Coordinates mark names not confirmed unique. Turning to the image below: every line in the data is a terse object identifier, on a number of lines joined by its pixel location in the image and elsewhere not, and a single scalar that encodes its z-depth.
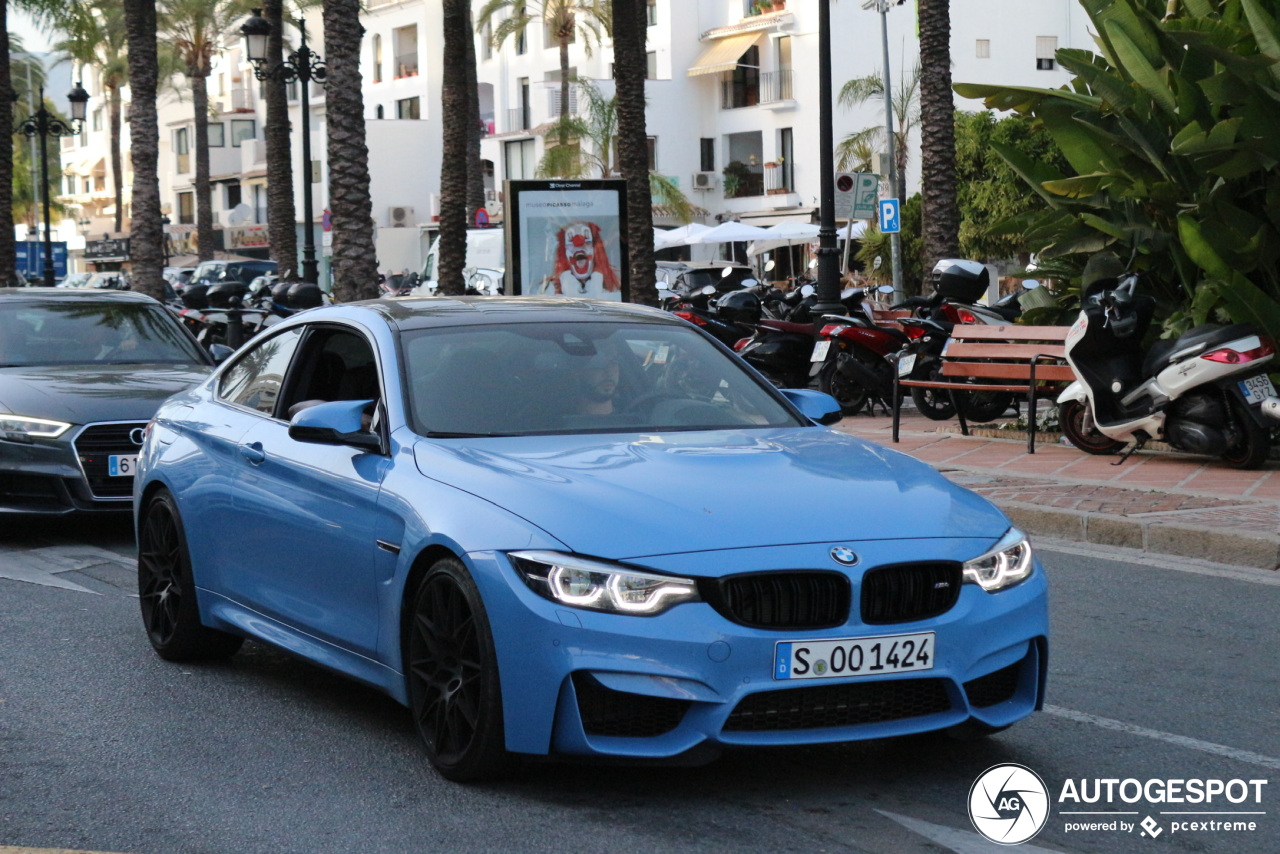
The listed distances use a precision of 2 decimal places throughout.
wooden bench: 13.74
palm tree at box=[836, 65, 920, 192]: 55.25
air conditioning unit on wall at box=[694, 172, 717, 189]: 63.91
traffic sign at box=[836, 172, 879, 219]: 23.73
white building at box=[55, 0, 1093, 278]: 59.50
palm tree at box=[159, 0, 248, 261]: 65.06
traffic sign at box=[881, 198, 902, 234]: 28.80
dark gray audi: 10.29
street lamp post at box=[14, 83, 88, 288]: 43.94
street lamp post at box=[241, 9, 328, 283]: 30.27
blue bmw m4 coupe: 4.70
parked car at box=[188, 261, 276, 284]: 50.22
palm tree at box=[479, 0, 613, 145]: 64.19
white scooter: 11.88
